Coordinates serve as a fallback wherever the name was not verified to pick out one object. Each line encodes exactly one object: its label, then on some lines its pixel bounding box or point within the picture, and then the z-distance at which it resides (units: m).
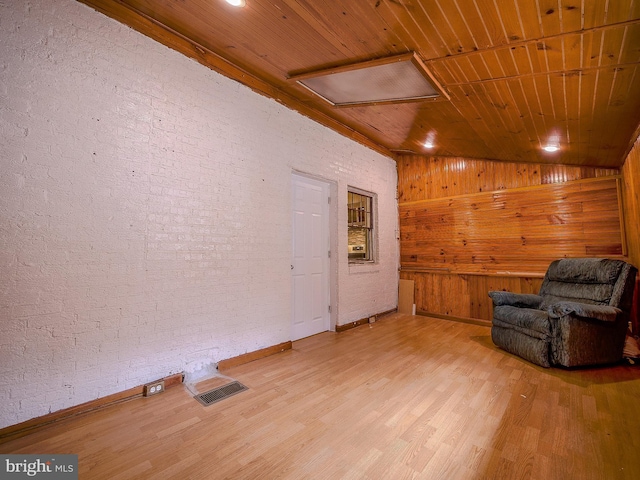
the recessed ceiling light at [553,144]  3.24
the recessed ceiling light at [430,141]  4.15
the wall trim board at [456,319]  4.61
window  5.00
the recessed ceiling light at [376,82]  2.48
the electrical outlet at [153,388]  2.38
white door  3.95
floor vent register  2.32
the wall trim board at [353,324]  4.33
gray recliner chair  2.78
